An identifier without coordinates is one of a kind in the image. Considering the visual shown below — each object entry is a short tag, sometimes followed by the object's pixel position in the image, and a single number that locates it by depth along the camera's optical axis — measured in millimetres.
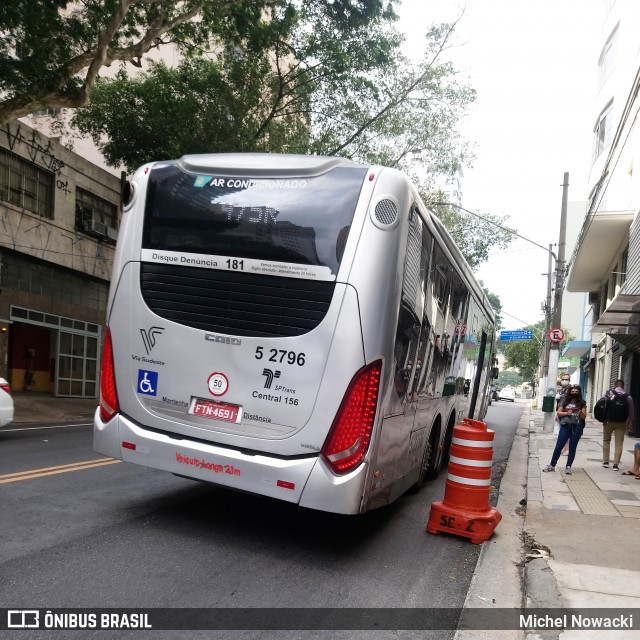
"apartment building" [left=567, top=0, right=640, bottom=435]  15393
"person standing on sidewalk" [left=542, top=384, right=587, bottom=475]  9656
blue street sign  33900
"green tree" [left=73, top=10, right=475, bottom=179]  18328
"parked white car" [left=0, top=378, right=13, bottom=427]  9938
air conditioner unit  21339
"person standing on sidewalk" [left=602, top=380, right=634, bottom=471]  9953
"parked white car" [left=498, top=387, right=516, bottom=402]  58419
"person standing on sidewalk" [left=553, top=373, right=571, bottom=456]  13109
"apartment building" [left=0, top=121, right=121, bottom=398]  17797
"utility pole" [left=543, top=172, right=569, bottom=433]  18938
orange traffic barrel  5701
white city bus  4480
